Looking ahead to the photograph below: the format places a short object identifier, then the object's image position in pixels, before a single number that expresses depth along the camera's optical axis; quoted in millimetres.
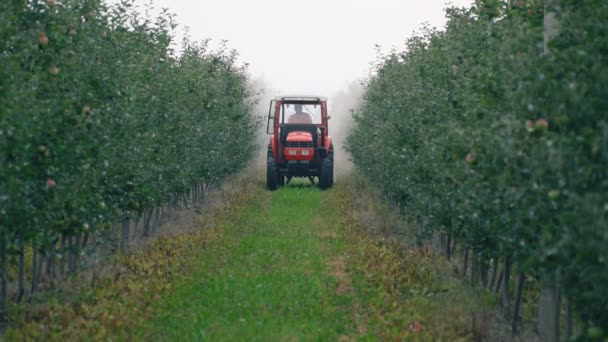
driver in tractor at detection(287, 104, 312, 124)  58219
